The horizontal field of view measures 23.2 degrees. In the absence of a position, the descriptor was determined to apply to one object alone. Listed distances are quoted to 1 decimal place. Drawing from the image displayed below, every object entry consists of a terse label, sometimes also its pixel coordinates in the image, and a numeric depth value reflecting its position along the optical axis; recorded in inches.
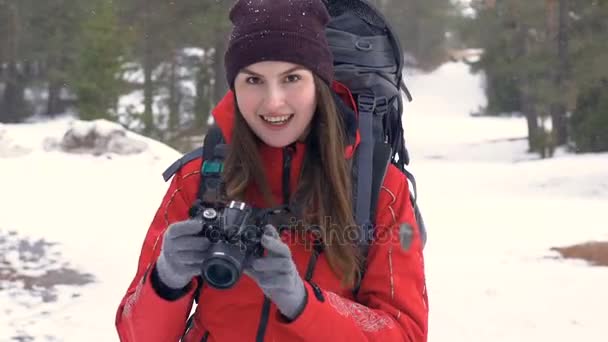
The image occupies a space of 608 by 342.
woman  102.8
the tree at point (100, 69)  785.0
